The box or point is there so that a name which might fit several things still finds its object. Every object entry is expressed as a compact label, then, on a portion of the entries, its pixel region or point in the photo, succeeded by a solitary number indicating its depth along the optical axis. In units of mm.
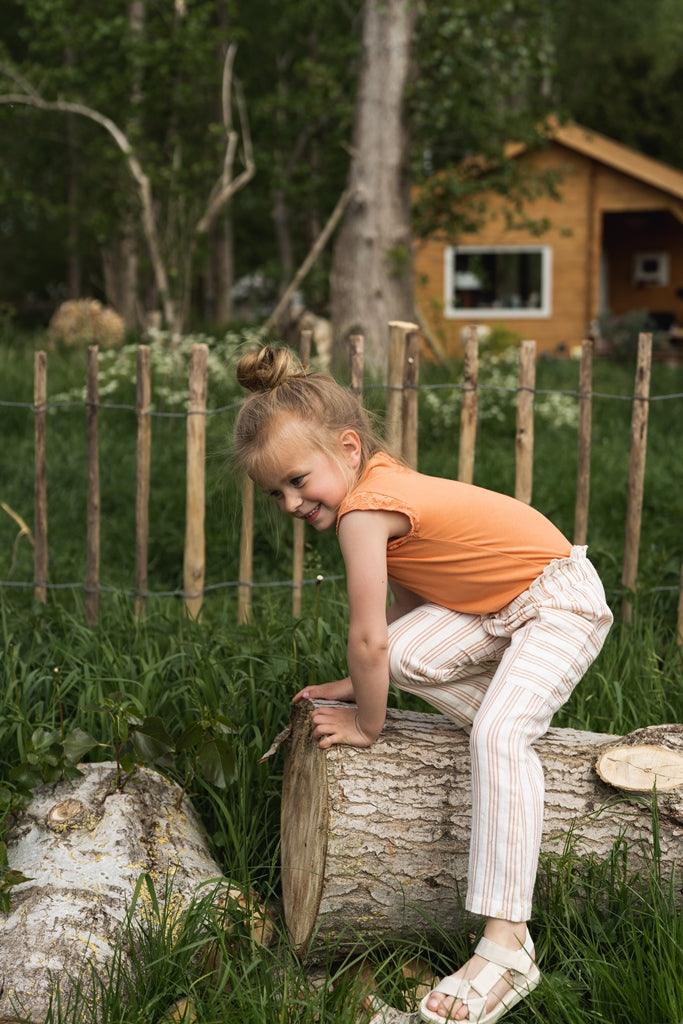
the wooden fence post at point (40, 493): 4594
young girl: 2580
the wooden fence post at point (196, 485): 4453
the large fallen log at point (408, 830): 2771
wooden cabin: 18016
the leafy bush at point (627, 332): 15688
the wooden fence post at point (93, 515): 4570
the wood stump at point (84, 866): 2592
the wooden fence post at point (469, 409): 4352
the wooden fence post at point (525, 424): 4395
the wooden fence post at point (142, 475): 4500
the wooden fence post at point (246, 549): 4465
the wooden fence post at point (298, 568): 4523
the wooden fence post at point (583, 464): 4438
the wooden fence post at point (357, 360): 4375
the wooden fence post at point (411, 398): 4449
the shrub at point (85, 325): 11203
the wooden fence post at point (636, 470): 4363
